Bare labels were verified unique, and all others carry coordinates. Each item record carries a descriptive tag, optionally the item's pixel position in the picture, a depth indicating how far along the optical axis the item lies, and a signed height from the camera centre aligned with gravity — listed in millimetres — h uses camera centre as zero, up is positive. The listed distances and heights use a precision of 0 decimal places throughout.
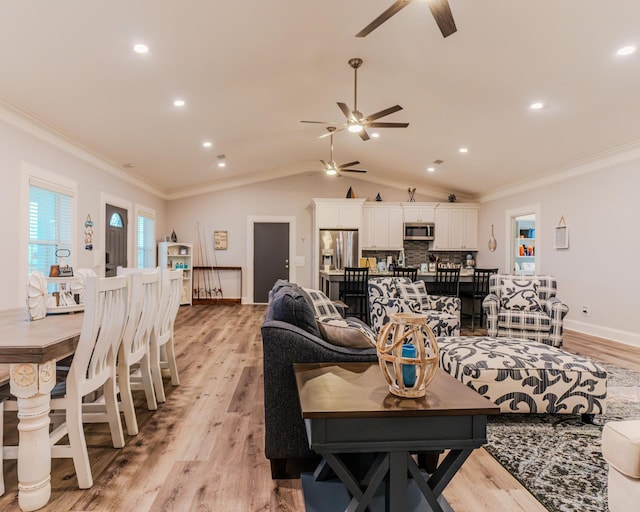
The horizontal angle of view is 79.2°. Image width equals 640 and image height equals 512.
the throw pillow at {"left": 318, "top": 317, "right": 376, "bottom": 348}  1923 -387
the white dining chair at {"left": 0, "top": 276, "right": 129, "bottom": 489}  1811 -570
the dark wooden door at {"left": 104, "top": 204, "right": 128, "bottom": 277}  6109 +328
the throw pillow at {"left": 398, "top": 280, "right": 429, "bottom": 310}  4641 -402
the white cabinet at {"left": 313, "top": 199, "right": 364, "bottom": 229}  8188 +984
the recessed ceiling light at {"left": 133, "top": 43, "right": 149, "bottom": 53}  3312 +1829
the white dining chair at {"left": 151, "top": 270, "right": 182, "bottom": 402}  2916 -552
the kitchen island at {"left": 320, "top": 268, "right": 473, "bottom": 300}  5832 -279
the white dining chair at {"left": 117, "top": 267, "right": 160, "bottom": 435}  2324 -519
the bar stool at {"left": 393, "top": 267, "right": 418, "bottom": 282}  5751 -192
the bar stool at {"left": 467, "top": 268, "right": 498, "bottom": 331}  5982 -401
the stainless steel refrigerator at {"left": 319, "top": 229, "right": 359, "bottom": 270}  8031 +240
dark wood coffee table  1279 -582
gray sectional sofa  1855 -576
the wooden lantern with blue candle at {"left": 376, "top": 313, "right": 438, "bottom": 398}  1360 -343
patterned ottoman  2471 -804
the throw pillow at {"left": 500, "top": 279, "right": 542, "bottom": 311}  4383 -400
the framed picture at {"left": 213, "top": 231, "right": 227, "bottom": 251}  8852 +461
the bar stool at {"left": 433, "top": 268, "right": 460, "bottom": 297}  5953 -330
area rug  1742 -1061
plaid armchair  4074 -541
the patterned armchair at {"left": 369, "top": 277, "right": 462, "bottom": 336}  4441 -489
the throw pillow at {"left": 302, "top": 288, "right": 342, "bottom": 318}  3297 -400
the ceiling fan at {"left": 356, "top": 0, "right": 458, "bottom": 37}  2304 +1515
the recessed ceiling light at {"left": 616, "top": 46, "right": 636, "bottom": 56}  3215 +1766
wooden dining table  1607 -619
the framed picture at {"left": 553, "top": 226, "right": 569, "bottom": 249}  5906 +348
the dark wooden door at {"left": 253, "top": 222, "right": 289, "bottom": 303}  8883 +100
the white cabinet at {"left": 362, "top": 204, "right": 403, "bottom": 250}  8422 +687
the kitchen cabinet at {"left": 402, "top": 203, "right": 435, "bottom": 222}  8508 +1051
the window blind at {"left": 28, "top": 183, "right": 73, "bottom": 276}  4340 +413
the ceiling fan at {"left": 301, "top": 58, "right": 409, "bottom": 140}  3953 +1483
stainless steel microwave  8516 +656
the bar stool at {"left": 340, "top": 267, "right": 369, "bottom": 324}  5648 -408
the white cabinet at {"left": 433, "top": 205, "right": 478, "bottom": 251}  8562 +684
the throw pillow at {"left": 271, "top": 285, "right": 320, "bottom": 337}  1974 -274
